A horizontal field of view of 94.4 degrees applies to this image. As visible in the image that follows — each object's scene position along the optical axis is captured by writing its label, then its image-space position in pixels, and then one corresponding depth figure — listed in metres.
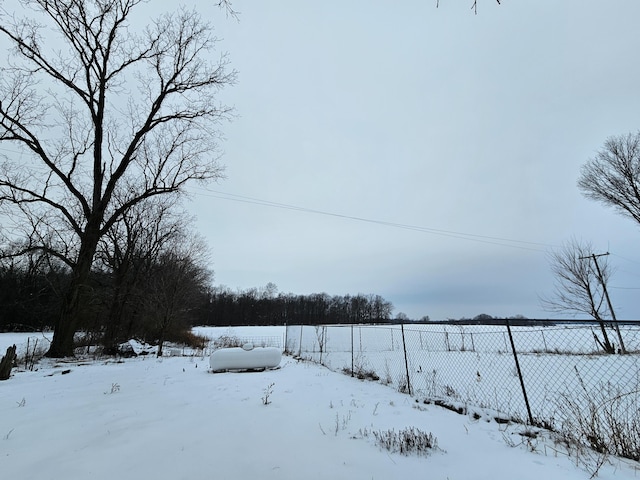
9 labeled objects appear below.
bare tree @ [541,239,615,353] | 19.39
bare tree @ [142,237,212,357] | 14.55
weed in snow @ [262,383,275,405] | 5.74
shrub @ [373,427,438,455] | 3.64
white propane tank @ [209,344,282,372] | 9.60
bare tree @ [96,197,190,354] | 18.44
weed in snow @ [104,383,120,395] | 6.21
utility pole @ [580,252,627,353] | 19.16
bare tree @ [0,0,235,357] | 10.79
